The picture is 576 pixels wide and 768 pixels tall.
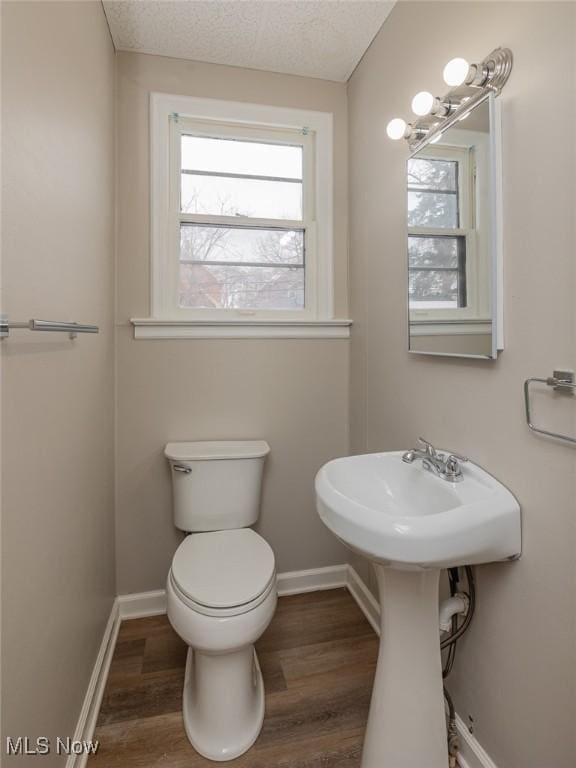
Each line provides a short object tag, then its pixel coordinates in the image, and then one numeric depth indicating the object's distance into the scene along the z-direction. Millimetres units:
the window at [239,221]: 1841
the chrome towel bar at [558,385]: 850
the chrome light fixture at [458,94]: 1022
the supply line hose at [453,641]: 1167
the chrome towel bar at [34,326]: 743
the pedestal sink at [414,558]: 902
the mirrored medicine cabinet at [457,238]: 1047
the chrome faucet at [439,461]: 1166
